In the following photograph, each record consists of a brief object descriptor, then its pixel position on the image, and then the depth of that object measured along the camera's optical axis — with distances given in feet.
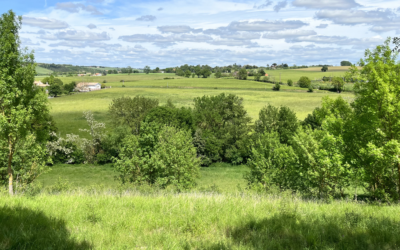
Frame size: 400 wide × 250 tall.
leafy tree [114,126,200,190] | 101.09
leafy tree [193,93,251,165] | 208.95
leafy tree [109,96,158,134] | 220.02
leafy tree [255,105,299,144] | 208.13
